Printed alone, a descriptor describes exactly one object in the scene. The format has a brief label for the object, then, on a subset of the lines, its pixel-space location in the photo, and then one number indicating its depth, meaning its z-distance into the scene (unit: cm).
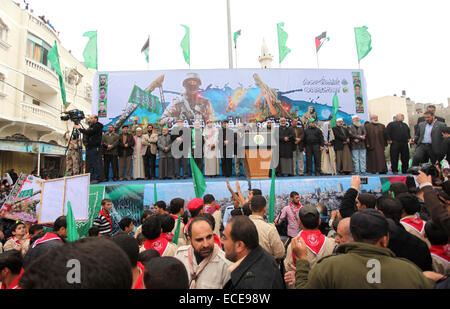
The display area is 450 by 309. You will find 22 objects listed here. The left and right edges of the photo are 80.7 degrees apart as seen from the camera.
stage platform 612
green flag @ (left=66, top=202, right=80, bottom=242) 241
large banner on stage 986
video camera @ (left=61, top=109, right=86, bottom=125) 640
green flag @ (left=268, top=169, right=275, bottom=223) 314
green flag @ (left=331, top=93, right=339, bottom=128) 837
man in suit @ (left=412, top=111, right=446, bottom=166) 621
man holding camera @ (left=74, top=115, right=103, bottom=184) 724
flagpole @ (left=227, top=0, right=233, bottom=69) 1091
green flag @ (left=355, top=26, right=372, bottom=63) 1080
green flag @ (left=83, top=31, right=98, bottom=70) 1015
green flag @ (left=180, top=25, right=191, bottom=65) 1102
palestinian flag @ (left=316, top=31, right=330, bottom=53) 1189
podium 704
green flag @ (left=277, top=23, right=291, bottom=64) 1162
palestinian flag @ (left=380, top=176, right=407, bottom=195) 652
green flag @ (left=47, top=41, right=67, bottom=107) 750
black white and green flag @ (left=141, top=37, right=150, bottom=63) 1137
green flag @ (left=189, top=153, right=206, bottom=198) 364
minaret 5372
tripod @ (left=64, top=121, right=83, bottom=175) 715
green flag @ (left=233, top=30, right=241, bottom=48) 1307
